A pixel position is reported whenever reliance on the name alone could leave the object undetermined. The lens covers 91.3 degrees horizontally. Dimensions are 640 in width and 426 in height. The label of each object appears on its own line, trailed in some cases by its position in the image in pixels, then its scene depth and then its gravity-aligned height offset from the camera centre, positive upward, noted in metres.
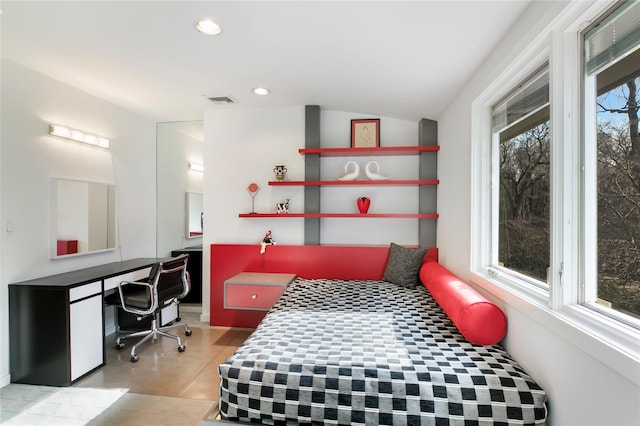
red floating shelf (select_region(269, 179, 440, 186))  3.16 +0.32
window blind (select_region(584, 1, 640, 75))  1.01 +0.61
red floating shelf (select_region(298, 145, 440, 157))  3.17 +0.65
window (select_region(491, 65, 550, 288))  1.51 +0.17
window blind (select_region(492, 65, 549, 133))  1.53 +0.62
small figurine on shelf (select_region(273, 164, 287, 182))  3.42 +0.46
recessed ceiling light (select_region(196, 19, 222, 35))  1.86 +1.13
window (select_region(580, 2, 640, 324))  1.01 +0.17
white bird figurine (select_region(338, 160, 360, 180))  3.28 +0.42
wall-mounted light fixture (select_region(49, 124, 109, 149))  2.76 +0.74
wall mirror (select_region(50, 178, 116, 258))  2.78 -0.04
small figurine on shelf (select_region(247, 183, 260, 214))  3.49 +0.26
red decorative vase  3.30 +0.09
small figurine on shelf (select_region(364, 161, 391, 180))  3.27 +0.43
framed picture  3.41 +0.88
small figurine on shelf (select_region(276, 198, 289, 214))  3.43 +0.05
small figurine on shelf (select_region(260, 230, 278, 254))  3.38 -0.32
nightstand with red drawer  2.87 -0.74
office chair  2.83 -0.78
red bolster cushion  1.63 -0.56
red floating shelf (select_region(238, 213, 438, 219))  3.17 -0.02
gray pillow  2.84 -0.50
